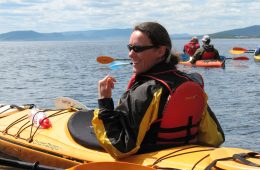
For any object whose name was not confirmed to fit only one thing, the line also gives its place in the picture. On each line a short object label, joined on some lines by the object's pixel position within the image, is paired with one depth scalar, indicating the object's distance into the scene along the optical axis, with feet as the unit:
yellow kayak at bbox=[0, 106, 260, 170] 10.03
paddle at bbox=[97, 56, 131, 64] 56.73
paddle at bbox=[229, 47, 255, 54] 75.86
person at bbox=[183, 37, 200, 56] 70.08
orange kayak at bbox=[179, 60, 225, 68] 59.77
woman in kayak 10.75
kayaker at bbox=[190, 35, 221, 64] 60.49
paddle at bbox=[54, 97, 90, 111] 17.90
